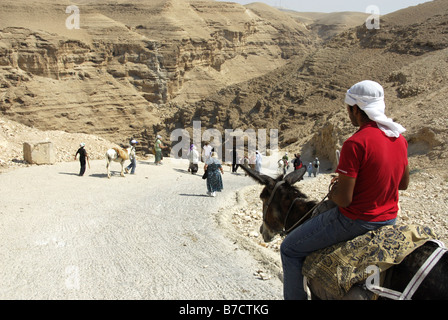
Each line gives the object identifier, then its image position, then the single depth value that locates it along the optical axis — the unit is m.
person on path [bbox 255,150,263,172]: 19.33
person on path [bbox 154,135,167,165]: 20.50
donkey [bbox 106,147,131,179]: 15.30
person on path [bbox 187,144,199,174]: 18.12
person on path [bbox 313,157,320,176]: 19.58
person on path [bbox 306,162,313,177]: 19.12
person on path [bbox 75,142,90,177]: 15.13
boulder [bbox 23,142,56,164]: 17.50
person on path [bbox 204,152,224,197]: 12.27
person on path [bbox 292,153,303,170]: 16.17
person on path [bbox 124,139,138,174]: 16.53
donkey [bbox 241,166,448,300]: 2.56
